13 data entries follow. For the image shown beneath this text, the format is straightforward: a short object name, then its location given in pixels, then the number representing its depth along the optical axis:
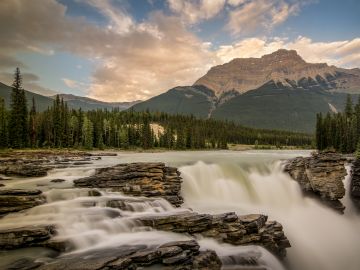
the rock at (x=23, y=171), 33.03
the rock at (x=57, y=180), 29.84
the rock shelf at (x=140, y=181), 26.56
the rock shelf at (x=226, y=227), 19.61
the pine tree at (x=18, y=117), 76.88
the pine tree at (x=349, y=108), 120.69
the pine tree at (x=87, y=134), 108.16
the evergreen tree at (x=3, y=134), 73.88
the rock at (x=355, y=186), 35.78
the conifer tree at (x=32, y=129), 89.48
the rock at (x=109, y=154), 86.94
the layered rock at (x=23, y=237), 16.11
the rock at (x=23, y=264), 13.79
